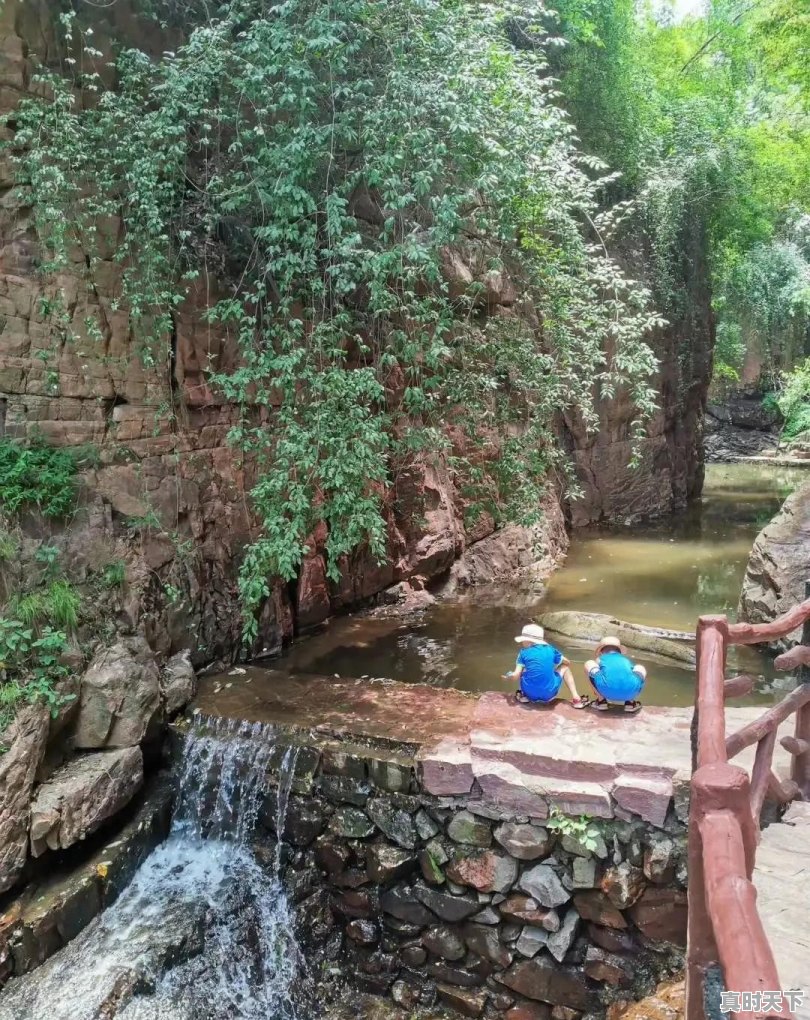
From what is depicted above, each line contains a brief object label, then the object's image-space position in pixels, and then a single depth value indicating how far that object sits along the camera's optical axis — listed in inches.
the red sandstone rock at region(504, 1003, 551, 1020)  194.2
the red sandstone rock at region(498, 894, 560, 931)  194.4
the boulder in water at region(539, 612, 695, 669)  328.5
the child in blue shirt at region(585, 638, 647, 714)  225.8
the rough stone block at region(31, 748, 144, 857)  199.5
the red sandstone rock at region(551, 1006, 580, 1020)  189.8
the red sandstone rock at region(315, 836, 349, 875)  215.6
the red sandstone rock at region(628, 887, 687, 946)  184.2
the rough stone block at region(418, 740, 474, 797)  203.0
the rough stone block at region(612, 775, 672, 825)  183.0
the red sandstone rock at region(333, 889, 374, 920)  212.5
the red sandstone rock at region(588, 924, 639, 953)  189.2
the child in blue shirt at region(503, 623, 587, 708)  233.1
